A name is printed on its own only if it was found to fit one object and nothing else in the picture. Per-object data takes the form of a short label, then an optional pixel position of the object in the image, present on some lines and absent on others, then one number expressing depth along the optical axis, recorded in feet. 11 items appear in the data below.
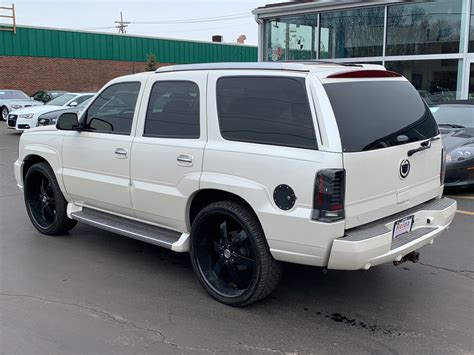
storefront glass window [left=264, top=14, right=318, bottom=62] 58.39
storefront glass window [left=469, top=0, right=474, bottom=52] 47.85
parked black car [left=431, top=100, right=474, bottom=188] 25.88
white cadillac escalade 11.56
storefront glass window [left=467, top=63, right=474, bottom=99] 48.42
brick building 107.34
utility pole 244.83
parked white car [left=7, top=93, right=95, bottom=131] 54.69
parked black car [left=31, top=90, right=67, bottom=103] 79.86
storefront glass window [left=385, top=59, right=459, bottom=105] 49.83
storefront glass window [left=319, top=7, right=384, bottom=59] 53.83
